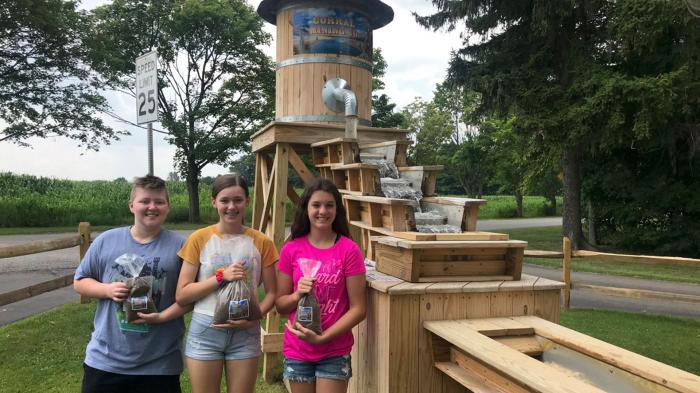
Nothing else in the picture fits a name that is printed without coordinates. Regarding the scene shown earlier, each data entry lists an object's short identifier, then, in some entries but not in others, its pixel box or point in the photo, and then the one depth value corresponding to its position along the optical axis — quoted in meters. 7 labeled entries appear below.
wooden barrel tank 5.52
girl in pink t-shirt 2.63
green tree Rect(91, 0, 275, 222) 22.06
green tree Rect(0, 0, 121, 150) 17.95
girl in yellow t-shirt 2.46
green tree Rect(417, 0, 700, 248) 12.66
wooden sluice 2.38
